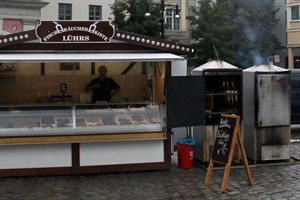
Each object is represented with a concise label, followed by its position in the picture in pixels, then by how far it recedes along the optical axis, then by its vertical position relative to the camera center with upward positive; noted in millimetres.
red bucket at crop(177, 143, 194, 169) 8977 -1262
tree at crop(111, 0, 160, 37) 28859 +4831
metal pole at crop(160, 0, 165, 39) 25184 +3724
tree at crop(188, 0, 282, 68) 31297 +4569
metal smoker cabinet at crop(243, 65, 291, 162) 9188 -457
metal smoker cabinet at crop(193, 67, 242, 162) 9156 -227
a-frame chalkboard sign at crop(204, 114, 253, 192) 7359 -869
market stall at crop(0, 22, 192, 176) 8273 -612
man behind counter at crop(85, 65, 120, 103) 10273 +110
